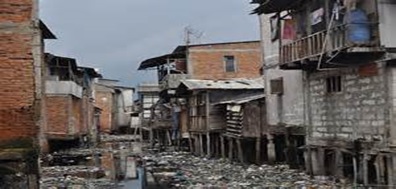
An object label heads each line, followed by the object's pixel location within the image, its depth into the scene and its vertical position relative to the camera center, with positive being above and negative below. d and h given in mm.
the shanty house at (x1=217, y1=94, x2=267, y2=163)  26969 +113
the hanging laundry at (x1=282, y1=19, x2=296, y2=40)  22167 +3463
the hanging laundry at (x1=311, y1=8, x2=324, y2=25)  19045 +3372
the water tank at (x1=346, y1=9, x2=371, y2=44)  16219 +2528
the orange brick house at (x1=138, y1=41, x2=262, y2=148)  40844 +4228
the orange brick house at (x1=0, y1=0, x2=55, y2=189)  14289 +1268
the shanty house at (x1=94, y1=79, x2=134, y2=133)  70831 +3234
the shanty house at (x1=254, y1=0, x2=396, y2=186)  16375 +1354
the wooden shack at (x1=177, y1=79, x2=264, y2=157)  33000 +1344
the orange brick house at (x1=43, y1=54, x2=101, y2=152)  34625 +1595
